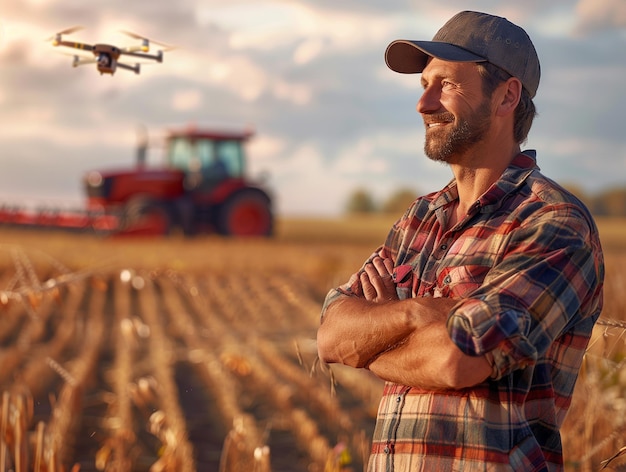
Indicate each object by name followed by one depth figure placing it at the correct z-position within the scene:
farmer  1.90
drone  2.11
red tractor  19.47
